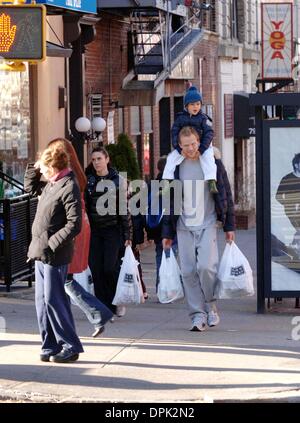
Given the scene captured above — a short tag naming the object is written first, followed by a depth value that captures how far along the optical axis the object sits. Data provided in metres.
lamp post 18.70
